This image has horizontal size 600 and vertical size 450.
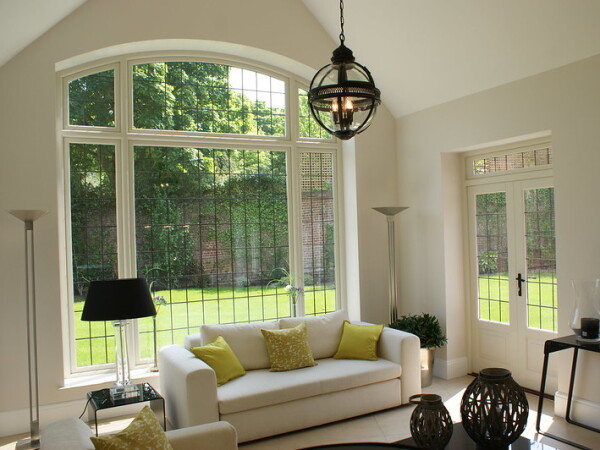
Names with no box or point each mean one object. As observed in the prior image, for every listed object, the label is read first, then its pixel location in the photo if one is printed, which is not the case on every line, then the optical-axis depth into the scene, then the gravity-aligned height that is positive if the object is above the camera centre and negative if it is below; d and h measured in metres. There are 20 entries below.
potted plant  5.19 -1.10
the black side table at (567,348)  3.82 -1.03
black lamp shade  3.68 -0.47
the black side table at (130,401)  3.69 -1.19
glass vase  3.88 -0.67
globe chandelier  2.41 +0.61
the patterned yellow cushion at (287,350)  4.48 -1.04
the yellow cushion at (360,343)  4.74 -1.05
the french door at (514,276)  4.83 -0.52
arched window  4.85 +0.38
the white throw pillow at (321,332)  4.84 -0.97
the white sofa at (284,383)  3.83 -1.21
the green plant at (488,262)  5.36 -0.39
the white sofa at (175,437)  2.36 -1.03
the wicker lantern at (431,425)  2.47 -0.94
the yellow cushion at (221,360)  4.13 -1.02
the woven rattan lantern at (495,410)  2.46 -0.88
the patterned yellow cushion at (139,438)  2.27 -0.90
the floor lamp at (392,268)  5.57 -0.45
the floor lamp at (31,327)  3.97 -0.73
